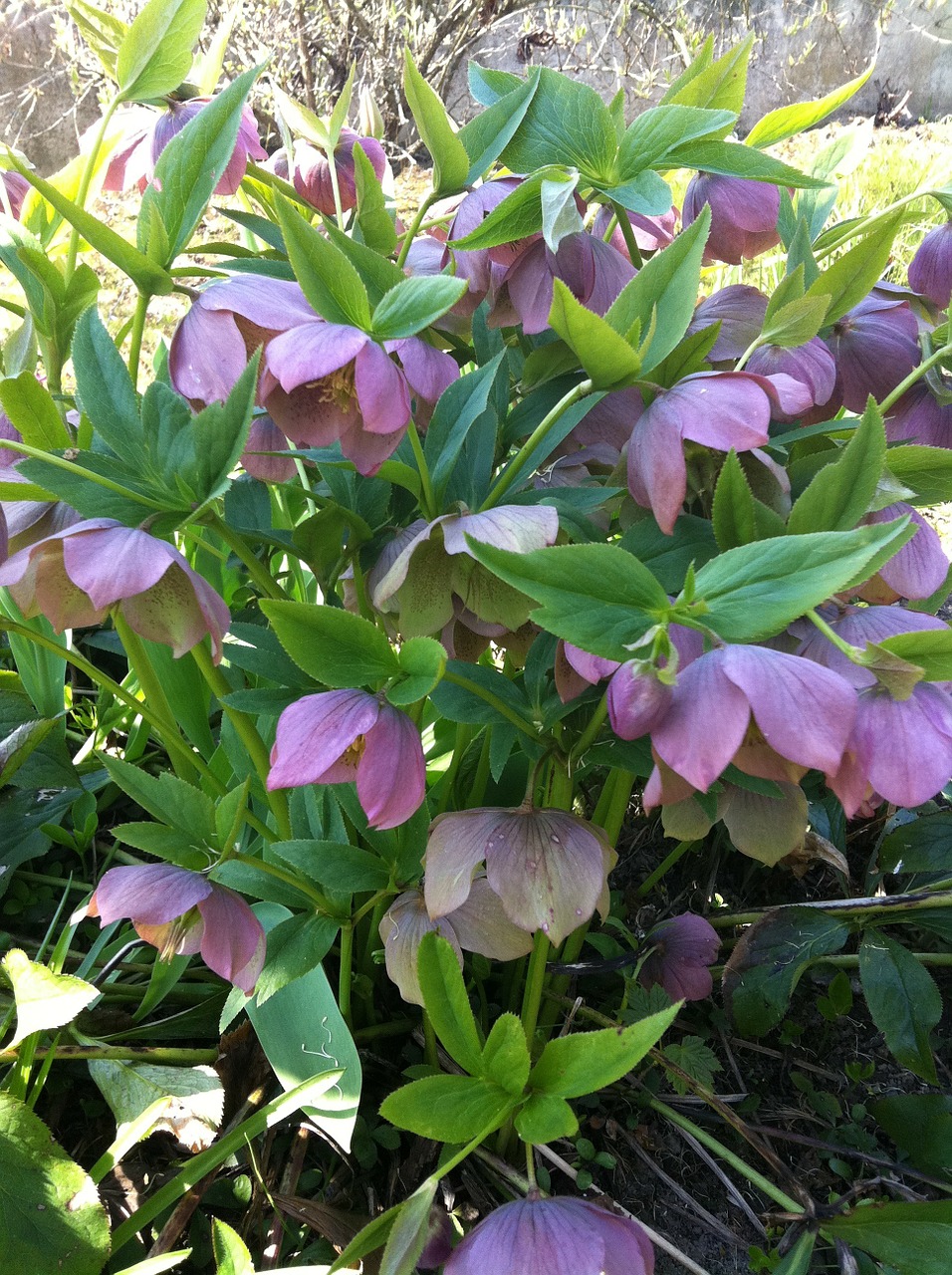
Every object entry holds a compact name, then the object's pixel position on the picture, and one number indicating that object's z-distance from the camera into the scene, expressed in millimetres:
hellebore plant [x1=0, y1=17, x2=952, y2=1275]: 401
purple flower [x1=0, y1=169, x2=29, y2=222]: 719
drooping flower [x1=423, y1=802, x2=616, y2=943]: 473
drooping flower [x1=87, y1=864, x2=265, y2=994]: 490
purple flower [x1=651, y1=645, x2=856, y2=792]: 351
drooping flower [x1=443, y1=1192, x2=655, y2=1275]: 414
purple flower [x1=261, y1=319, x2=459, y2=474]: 434
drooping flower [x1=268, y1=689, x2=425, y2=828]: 424
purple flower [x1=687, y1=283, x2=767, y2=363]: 548
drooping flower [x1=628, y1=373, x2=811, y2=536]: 434
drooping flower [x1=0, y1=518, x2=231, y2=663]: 427
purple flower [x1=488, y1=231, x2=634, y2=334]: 528
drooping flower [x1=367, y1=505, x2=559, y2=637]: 490
